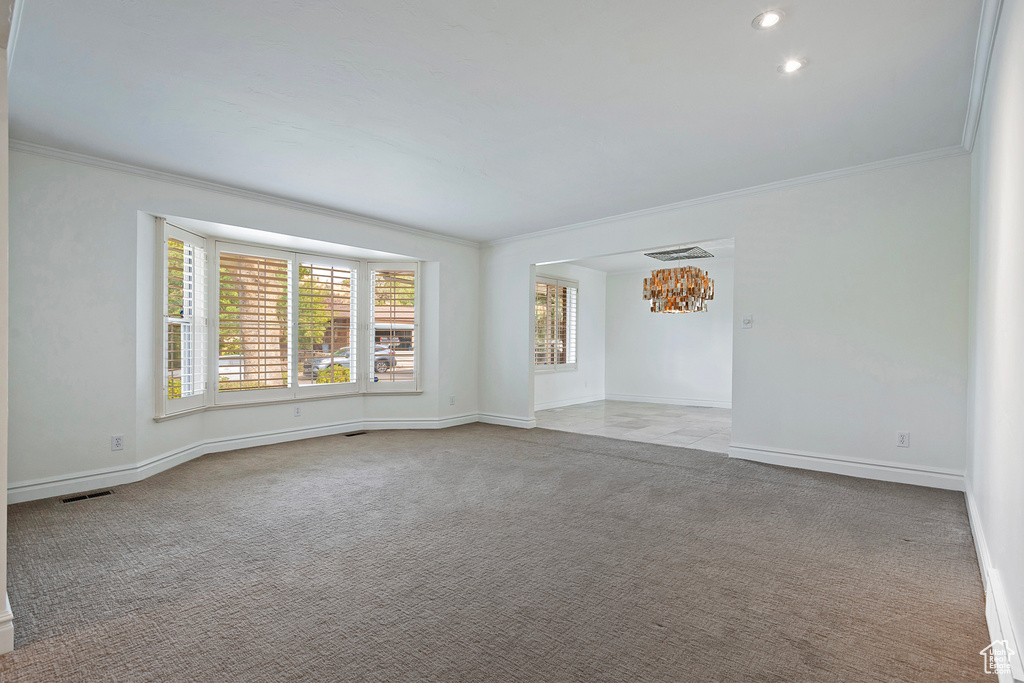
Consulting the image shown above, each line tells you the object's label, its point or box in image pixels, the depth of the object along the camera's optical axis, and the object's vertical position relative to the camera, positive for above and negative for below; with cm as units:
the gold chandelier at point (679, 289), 745 +79
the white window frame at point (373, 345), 673 -7
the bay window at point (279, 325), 500 +16
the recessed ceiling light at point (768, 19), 232 +151
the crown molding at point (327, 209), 392 +145
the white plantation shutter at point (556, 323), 884 +33
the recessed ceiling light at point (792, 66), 272 +151
